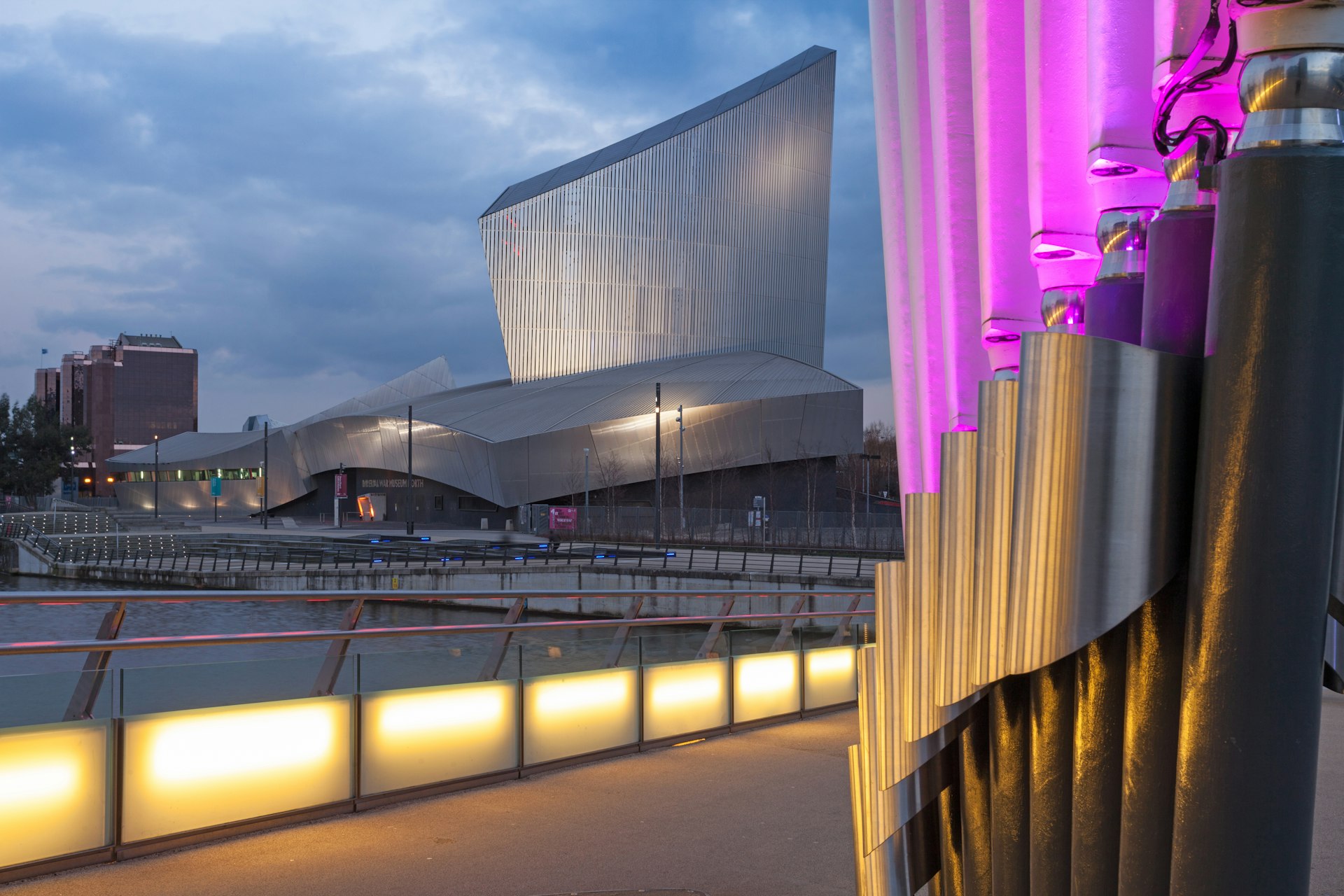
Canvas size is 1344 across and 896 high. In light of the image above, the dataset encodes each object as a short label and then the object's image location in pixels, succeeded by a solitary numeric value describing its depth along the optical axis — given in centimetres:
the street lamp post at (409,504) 5484
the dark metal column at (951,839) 316
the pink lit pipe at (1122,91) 245
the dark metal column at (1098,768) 228
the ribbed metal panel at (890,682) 296
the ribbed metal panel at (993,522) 226
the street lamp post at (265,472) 6856
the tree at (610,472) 5862
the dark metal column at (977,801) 289
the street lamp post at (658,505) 4141
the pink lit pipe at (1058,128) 264
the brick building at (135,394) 16625
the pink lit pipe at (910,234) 374
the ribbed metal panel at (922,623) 276
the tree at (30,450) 9369
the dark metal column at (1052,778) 244
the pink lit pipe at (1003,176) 299
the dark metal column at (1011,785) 265
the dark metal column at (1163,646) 215
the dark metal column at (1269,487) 190
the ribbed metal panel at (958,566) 249
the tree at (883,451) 9188
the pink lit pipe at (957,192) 330
